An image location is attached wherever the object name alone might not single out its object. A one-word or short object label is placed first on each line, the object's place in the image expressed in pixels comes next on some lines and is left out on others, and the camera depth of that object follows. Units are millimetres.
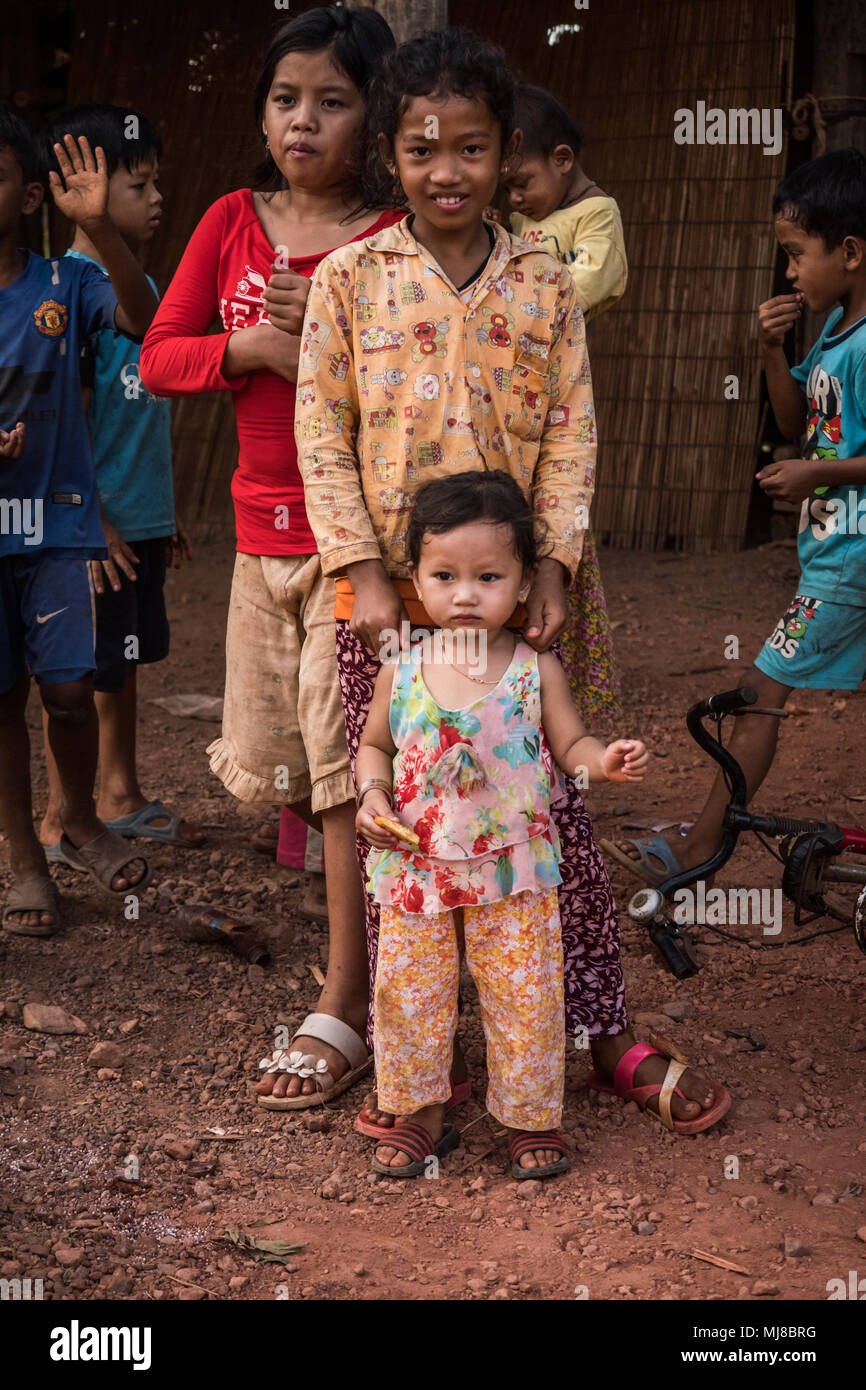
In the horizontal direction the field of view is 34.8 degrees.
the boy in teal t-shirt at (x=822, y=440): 3102
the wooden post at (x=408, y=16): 3172
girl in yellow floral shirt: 2205
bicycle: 2656
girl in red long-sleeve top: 2465
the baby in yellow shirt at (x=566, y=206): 3508
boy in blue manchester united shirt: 3209
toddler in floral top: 2213
